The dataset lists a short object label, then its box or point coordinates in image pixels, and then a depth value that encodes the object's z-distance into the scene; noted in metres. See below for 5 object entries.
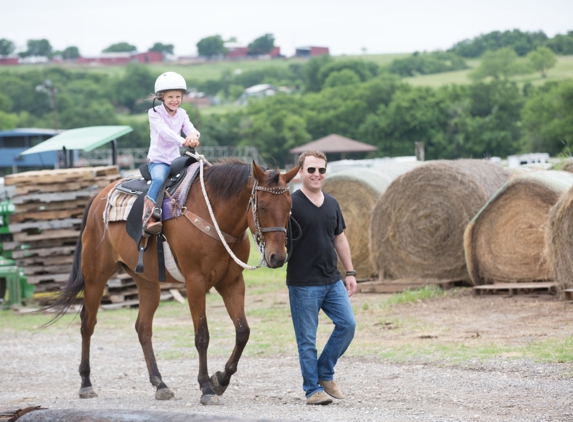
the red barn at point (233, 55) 196.75
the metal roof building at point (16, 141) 61.95
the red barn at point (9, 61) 173.75
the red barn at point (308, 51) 191.12
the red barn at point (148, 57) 188.12
